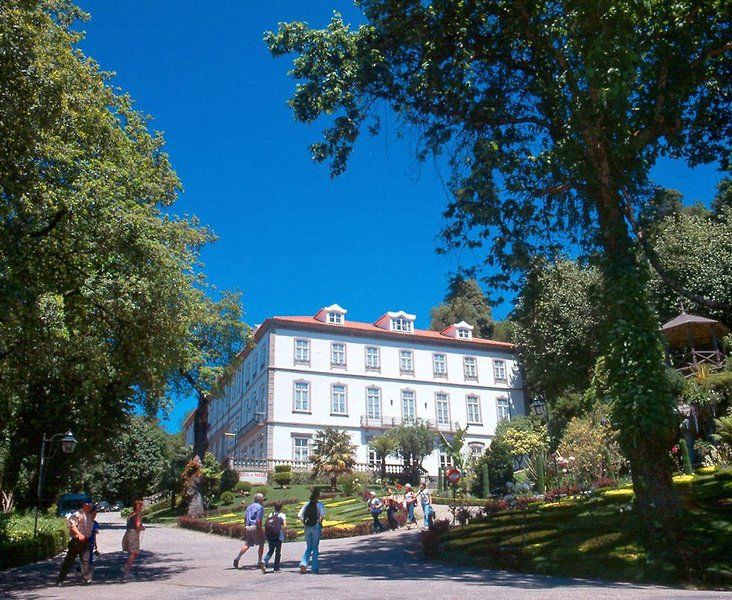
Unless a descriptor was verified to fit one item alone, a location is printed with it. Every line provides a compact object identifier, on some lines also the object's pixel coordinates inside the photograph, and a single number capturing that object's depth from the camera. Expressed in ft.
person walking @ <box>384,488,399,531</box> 72.84
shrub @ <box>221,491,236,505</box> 118.93
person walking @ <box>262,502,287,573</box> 46.39
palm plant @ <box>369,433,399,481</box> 142.31
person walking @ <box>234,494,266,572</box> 46.75
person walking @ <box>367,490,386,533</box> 69.97
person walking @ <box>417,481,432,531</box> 66.45
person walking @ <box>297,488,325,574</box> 43.52
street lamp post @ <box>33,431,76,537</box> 62.54
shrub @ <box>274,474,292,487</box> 135.54
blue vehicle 115.81
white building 160.15
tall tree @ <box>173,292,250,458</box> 116.37
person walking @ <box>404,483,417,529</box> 75.49
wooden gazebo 95.35
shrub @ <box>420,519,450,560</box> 49.47
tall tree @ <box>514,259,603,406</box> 132.87
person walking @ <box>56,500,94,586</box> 41.65
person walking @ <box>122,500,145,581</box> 43.55
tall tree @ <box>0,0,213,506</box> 34.76
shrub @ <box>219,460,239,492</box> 124.57
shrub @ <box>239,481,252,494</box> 127.44
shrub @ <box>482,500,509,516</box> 65.06
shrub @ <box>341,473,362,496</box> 116.30
